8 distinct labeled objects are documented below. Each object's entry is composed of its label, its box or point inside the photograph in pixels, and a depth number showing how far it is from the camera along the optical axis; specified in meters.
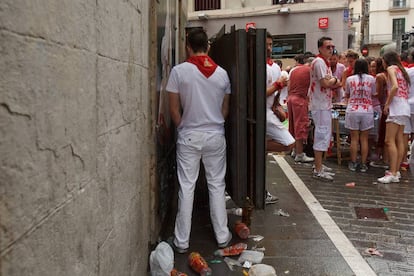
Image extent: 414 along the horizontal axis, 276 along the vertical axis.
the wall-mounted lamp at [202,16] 22.55
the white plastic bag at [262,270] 3.64
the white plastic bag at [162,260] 3.50
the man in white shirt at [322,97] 6.64
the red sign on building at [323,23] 21.57
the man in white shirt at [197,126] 4.05
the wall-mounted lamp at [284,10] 21.78
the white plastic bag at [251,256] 3.98
